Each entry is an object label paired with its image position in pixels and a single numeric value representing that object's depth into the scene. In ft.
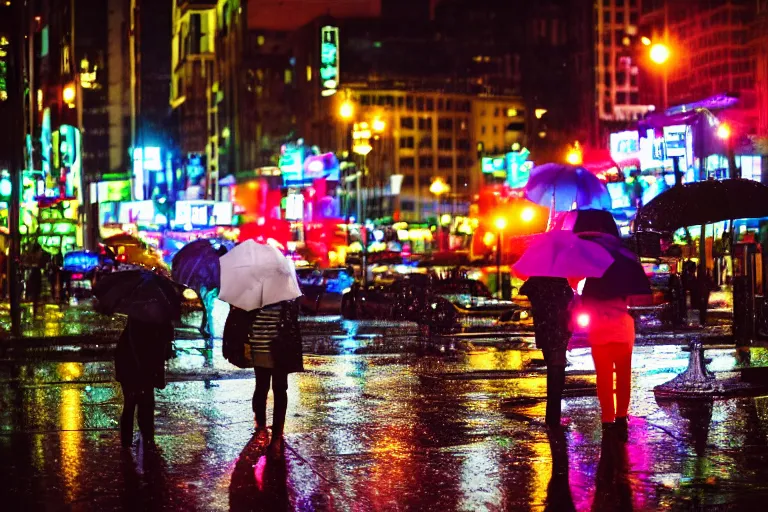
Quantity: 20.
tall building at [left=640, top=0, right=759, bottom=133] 352.08
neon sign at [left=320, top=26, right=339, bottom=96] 536.01
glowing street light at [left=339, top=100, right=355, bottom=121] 162.38
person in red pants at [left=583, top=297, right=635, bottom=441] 38.22
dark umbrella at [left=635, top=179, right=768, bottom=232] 48.29
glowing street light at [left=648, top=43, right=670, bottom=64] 115.03
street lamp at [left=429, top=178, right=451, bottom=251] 268.86
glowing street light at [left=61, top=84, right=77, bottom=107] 273.33
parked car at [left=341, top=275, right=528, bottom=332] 89.76
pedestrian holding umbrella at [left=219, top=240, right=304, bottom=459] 36.96
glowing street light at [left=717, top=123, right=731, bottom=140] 129.98
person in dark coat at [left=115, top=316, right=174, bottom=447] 36.14
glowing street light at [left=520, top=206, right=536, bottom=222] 208.74
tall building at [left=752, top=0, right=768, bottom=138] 289.94
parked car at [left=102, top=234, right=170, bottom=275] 95.35
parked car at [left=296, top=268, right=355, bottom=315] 123.03
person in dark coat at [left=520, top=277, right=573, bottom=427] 39.83
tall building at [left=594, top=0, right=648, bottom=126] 500.74
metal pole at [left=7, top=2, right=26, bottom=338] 74.49
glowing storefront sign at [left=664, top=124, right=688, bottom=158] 164.04
